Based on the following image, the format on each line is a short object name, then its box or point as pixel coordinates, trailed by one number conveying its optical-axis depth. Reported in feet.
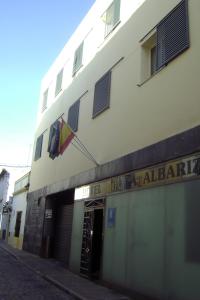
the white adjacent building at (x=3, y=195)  85.01
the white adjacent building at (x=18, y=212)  60.59
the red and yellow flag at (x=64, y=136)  32.89
